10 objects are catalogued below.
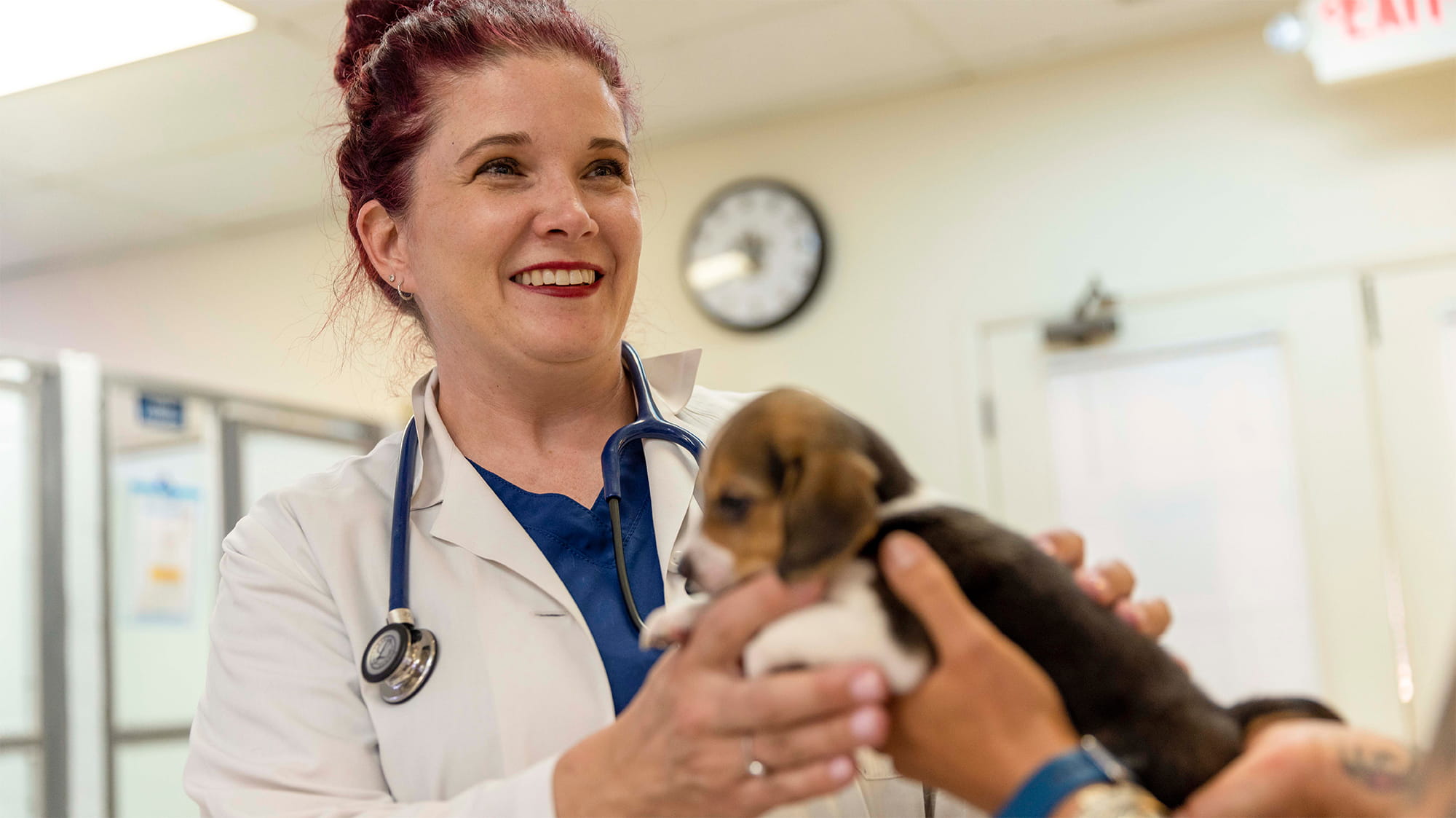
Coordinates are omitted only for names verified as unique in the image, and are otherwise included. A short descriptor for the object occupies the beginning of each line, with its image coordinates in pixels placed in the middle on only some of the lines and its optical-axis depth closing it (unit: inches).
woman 48.9
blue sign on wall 148.8
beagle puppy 33.4
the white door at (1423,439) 143.6
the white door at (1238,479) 146.4
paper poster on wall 145.7
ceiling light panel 142.6
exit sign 143.6
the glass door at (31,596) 131.7
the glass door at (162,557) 142.6
